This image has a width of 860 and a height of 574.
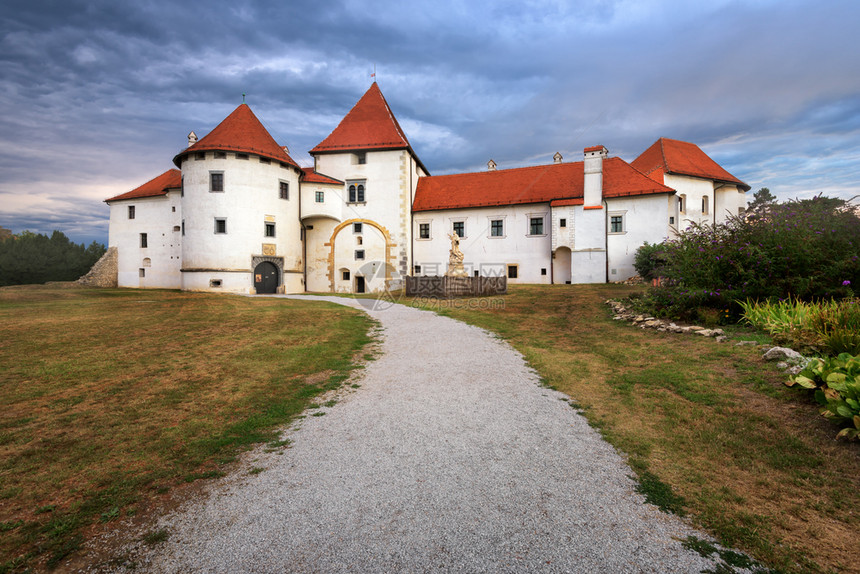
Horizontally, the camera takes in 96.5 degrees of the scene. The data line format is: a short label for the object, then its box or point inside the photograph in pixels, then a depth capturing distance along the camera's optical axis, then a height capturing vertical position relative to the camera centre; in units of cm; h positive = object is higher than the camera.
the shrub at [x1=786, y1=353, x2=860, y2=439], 441 -146
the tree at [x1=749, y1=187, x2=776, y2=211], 5154 +1096
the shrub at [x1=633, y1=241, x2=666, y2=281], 2420 +100
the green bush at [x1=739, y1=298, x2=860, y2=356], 651 -102
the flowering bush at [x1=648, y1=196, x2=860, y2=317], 978 +42
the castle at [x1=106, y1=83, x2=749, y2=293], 2816 +531
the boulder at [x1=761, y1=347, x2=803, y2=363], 680 -146
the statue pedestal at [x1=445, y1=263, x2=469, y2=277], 2326 +41
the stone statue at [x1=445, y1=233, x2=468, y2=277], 2339 +97
